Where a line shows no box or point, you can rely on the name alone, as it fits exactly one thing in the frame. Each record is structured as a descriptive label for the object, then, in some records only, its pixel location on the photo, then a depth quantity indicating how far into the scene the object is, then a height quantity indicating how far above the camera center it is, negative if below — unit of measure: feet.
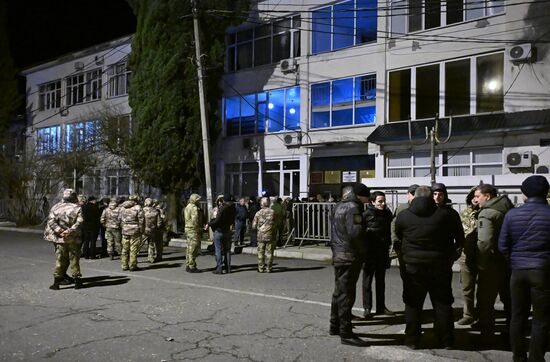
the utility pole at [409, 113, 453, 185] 45.73 +4.90
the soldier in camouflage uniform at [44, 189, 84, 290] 30.73 -2.62
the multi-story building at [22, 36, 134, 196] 88.94 +18.14
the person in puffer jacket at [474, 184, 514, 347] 20.03 -2.77
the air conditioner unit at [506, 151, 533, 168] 50.96 +3.29
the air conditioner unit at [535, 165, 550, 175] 50.21 +2.18
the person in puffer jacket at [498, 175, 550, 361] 15.93 -2.27
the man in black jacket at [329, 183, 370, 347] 19.77 -2.59
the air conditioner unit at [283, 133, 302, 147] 70.74 +7.35
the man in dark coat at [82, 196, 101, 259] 46.26 -3.12
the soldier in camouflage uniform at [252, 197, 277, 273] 37.68 -3.06
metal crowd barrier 51.55 -3.09
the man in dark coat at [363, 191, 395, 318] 23.95 -2.92
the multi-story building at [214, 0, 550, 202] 52.75 +12.24
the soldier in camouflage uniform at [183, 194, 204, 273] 38.22 -2.89
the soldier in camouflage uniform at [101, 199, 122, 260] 43.19 -2.99
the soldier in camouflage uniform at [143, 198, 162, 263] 44.68 -3.58
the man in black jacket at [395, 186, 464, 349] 18.35 -2.39
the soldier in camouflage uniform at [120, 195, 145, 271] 38.68 -3.06
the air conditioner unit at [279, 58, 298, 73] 71.67 +18.01
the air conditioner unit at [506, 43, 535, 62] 51.75 +14.39
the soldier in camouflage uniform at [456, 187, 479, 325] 21.65 -3.02
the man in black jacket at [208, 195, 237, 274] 37.32 -2.88
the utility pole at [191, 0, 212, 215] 56.80 +10.82
